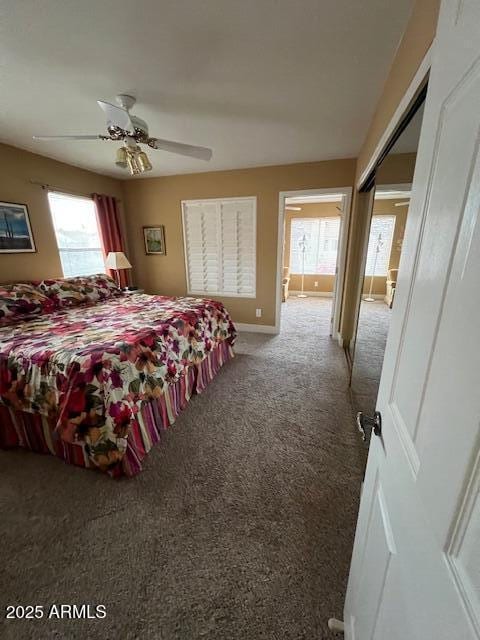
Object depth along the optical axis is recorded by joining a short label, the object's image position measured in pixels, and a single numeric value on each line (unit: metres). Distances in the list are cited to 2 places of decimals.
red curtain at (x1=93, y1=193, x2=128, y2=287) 3.81
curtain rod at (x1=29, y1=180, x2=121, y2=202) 3.07
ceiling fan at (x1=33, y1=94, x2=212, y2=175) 1.85
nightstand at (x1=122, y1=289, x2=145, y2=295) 3.72
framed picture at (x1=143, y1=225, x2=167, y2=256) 4.33
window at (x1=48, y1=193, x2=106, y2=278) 3.38
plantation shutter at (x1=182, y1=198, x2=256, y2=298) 3.90
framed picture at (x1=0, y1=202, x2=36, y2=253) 2.78
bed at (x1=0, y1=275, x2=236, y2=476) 1.54
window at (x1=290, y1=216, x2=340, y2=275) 6.18
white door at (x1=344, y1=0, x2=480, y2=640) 0.35
